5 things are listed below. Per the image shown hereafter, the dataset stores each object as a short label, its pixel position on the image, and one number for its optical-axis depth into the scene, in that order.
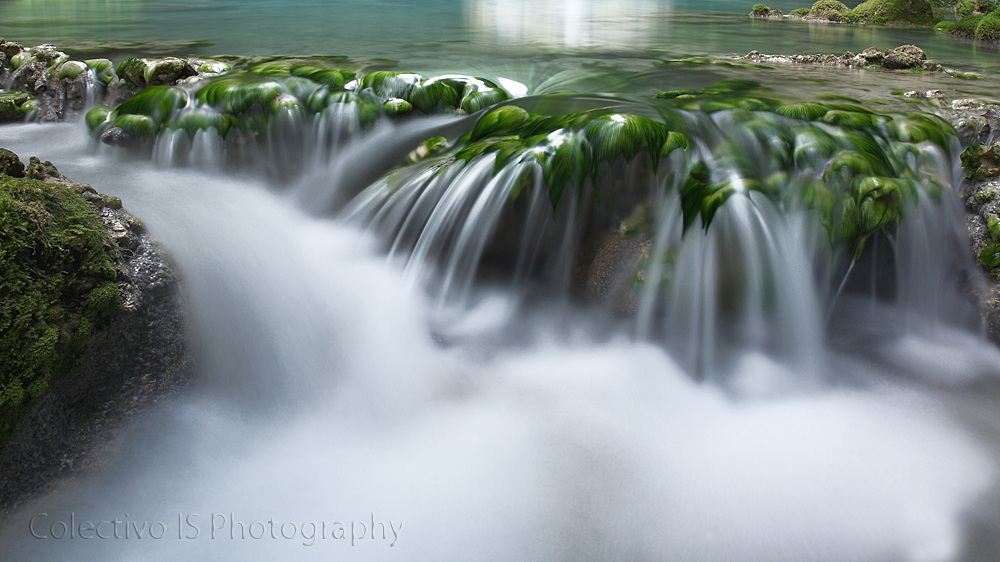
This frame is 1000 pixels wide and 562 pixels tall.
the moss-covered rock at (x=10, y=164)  2.96
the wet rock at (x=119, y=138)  5.00
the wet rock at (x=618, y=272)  3.69
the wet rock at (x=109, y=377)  2.42
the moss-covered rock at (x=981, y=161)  3.85
